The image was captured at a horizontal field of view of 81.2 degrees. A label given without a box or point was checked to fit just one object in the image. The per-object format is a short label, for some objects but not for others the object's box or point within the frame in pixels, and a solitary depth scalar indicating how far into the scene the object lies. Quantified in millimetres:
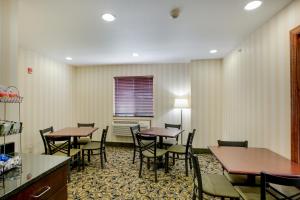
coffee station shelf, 1244
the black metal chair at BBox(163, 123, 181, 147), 4086
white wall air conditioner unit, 5137
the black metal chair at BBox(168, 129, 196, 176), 3314
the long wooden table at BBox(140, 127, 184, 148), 3600
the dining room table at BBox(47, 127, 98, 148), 3455
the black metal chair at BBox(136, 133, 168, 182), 3240
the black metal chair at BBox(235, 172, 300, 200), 1325
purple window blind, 5309
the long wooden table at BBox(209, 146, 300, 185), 1679
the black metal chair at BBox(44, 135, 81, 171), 3182
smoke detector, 2145
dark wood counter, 1034
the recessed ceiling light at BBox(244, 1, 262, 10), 1987
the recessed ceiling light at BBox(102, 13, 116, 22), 2274
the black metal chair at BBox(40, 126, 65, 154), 3257
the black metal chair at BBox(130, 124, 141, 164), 3992
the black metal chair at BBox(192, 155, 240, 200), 1819
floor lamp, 4659
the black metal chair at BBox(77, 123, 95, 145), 4195
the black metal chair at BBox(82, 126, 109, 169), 3719
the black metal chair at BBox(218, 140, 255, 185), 2117
